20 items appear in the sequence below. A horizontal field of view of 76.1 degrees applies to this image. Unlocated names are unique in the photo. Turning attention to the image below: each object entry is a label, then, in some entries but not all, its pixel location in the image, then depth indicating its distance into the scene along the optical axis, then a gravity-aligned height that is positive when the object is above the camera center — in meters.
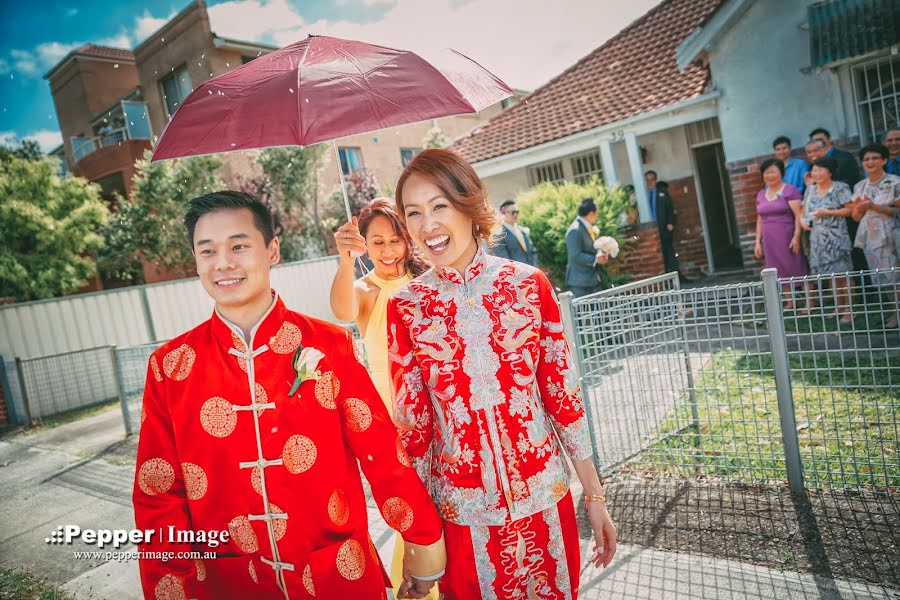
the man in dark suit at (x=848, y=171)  7.02 +0.13
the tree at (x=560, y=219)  9.85 +0.26
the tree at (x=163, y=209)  16.09 +2.91
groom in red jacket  1.68 -0.48
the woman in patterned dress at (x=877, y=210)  6.33 -0.37
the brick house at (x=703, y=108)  8.49 +1.83
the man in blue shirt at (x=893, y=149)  6.72 +0.28
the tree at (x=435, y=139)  20.42 +4.24
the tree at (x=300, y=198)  17.81 +2.74
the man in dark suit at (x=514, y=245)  7.43 +0.00
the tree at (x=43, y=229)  12.09 +2.26
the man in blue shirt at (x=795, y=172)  7.88 +0.27
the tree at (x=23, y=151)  11.94 +4.06
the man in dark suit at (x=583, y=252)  7.22 -0.25
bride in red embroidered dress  1.77 -0.48
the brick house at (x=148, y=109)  15.82 +6.75
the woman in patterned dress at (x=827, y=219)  6.88 -0.40
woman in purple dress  7.55 -0.35
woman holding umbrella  2.90 -0.04
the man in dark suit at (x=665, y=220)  10.93 -0.07
